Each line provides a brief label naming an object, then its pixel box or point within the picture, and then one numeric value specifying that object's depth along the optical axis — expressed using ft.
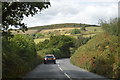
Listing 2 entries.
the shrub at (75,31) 390.56
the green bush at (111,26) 135.61
